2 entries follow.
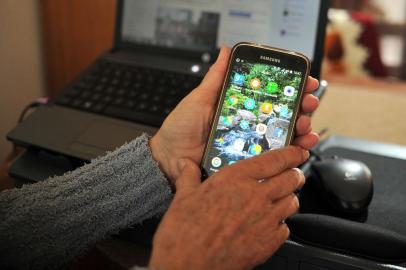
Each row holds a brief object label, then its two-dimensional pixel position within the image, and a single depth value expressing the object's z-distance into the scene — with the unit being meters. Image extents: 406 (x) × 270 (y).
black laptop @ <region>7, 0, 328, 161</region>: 0.60
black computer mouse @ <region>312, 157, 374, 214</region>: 0.49
